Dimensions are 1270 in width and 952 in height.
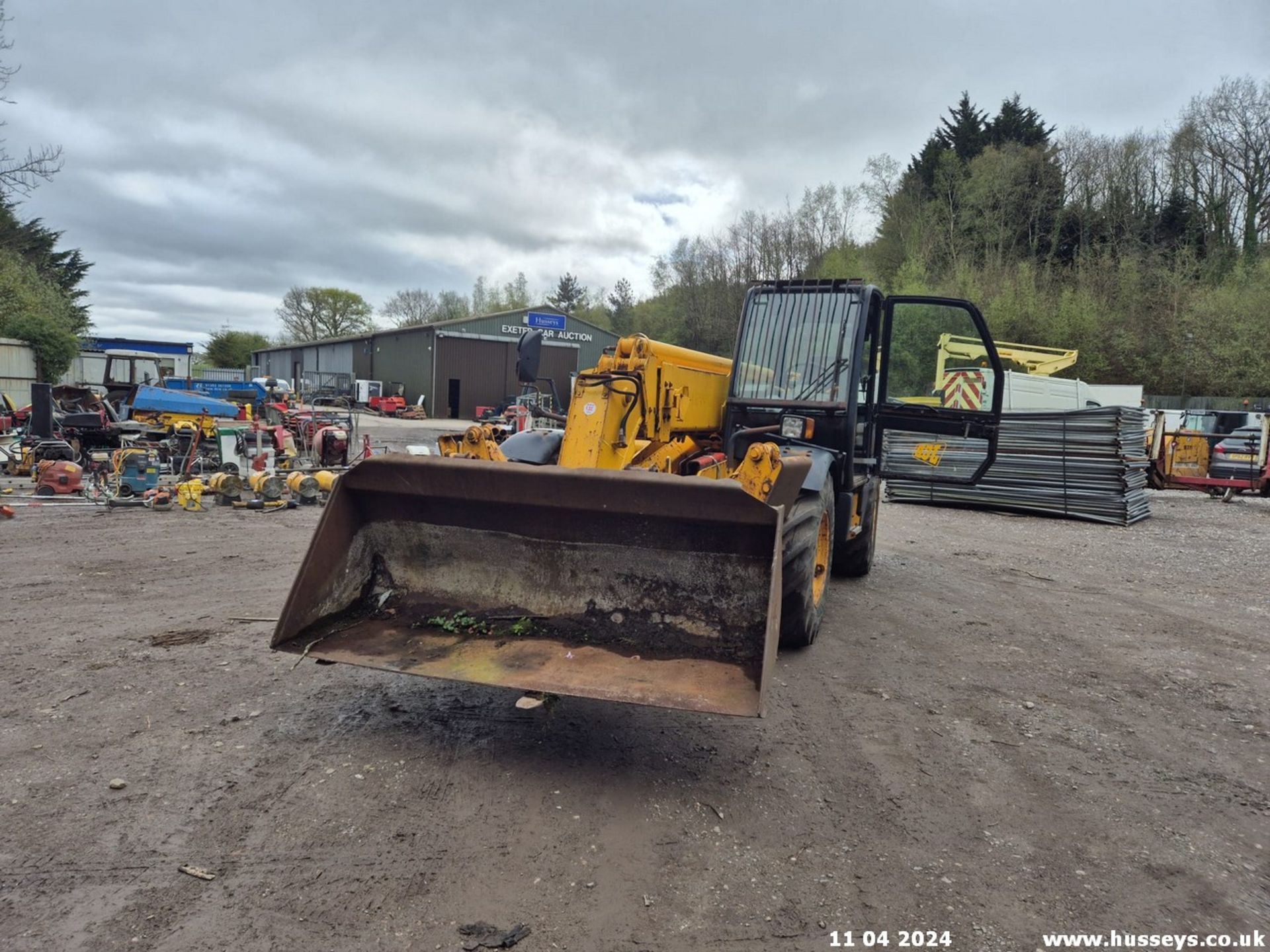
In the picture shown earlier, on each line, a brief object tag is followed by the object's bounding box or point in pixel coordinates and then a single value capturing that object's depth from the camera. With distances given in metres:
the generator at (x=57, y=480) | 11.10
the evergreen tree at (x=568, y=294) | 68.88
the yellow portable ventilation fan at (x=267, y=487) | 11.15
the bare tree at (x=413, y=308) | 74.50
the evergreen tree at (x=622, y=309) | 53.92
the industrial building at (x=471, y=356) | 39.12
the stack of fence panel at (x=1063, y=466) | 12.02
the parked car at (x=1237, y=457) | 15.78
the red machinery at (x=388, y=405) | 36.84
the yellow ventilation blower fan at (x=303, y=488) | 11.53
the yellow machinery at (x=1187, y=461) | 15.99
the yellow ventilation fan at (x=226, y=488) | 11.25
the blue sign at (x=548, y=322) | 40.34
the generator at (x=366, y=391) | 37.69
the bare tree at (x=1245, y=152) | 29.05
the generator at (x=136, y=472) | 10.91
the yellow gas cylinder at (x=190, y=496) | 10.73
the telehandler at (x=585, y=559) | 3.59
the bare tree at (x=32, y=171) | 16.25
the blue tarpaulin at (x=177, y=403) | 15.84
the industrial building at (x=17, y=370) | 22.84
